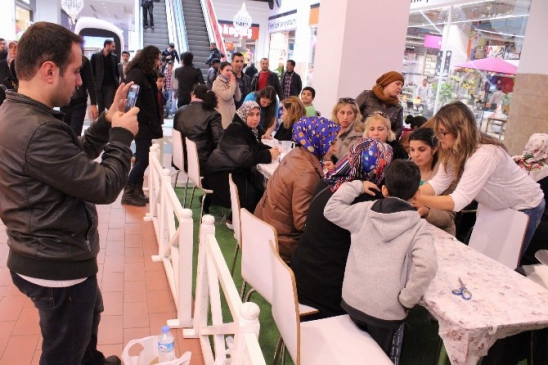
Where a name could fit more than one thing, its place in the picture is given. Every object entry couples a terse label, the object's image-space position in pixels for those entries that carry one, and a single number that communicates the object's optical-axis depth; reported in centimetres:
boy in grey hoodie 174
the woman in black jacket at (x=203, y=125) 438
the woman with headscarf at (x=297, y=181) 241
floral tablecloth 156
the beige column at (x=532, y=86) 625
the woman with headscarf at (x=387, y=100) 428
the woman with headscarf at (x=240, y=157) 383
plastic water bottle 201
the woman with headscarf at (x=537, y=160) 352
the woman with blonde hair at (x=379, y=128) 371
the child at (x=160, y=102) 465
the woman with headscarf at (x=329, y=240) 200
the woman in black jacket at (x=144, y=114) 418
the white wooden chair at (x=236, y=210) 275
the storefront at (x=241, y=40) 1786
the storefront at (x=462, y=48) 746
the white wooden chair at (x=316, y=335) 157
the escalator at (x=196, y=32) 1272
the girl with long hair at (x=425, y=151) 303
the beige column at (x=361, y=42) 510
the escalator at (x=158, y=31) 1310
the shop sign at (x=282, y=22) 1549
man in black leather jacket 134
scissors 173
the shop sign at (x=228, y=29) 1786
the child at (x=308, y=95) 570
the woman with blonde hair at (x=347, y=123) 399
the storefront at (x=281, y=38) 1630
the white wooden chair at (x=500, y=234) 252
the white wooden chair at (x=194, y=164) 393
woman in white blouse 243
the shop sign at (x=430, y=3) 793
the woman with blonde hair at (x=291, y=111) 455
